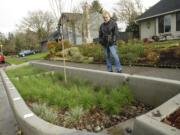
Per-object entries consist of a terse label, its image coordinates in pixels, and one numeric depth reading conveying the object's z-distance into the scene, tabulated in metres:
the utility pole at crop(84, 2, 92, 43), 15.27
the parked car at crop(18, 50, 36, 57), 29.64
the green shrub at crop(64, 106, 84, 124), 1.62
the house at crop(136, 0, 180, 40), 11.97
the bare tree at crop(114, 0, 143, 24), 22.58
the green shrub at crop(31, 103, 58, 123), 1.51
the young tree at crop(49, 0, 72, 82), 3.31
